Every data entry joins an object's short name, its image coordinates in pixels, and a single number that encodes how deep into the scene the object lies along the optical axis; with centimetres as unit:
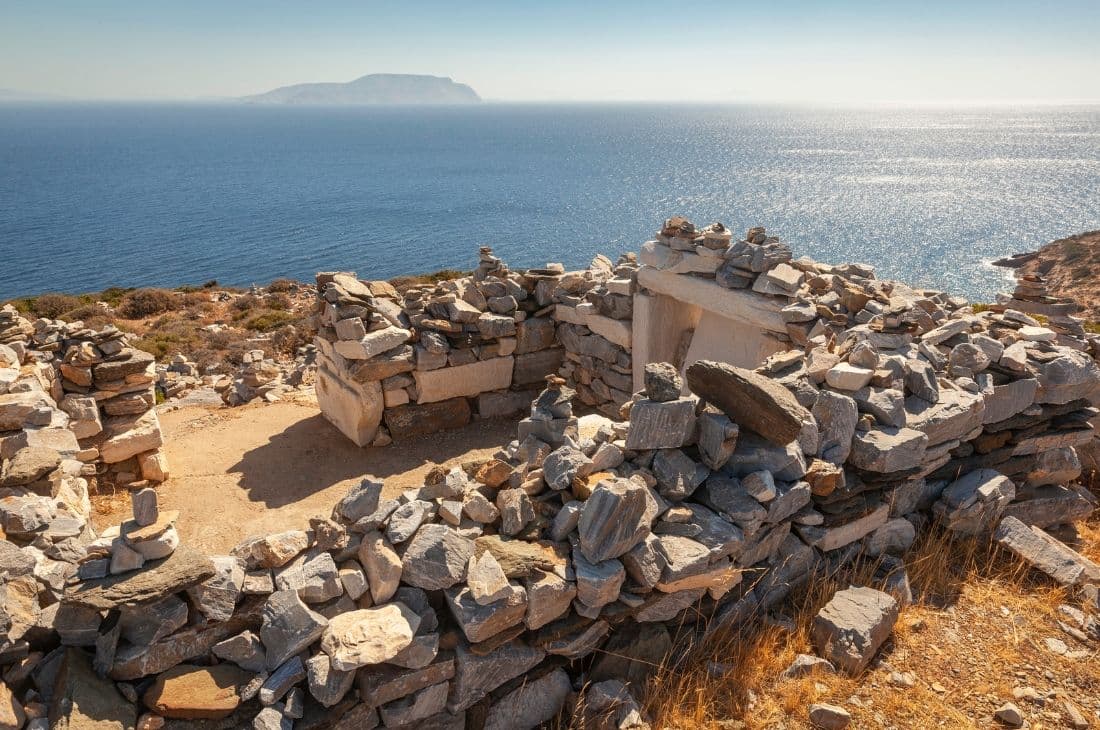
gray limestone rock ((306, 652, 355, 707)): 321
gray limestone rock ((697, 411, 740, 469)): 437
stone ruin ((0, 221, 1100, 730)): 328
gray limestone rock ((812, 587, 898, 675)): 416
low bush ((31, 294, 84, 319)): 2379
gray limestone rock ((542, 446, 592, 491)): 411
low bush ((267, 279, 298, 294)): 2850
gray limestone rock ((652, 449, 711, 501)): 424
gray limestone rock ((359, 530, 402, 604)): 355
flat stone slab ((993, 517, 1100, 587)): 493
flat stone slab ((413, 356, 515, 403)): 916
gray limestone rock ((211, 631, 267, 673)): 335
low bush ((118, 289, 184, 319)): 2502
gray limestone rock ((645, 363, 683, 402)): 440
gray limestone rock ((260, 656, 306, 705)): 320
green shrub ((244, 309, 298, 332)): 2134
